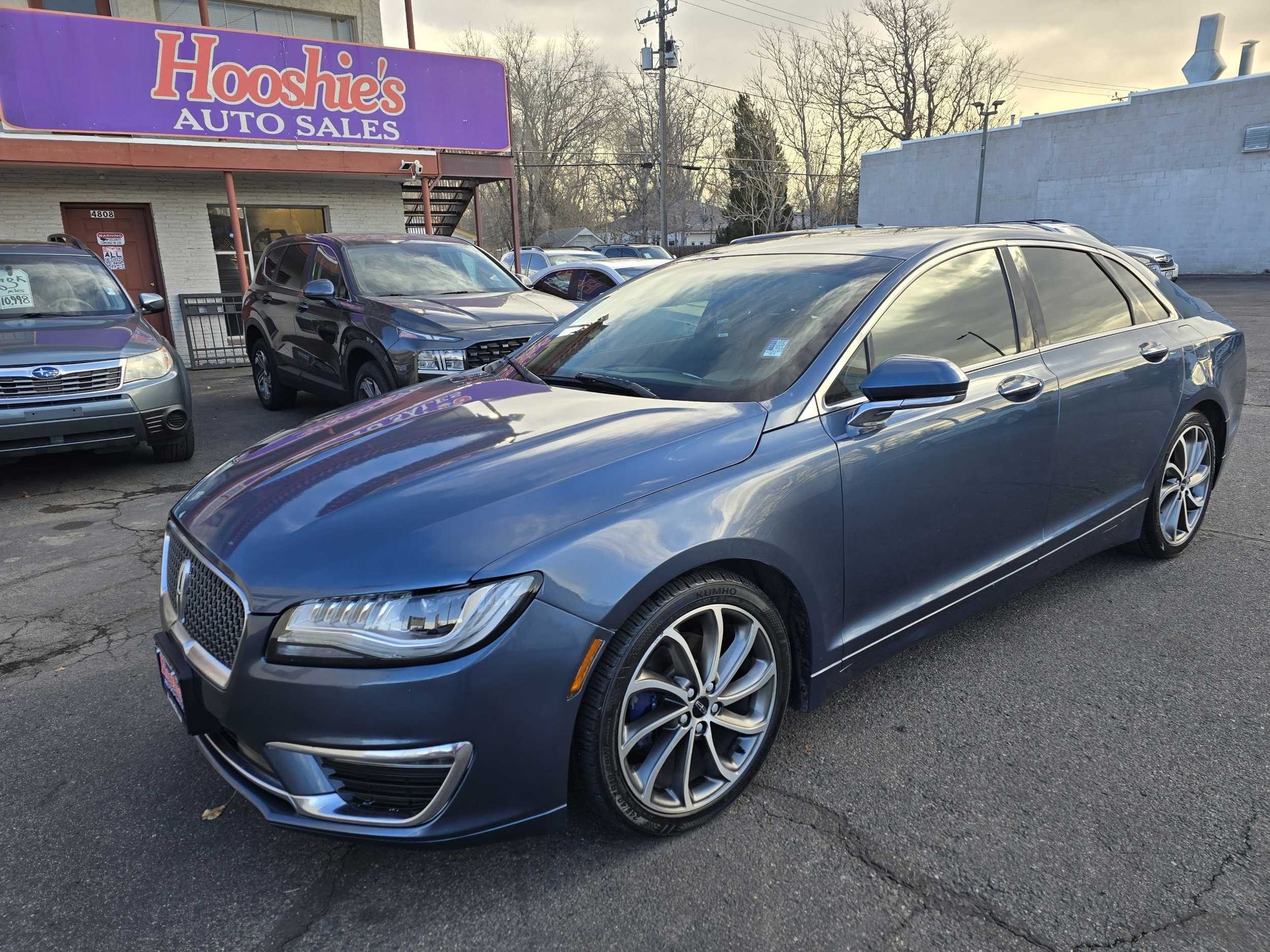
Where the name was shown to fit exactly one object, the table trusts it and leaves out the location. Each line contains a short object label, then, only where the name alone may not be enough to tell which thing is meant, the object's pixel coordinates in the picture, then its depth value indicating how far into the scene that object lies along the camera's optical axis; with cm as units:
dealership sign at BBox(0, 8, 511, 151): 1141
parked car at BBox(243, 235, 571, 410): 633
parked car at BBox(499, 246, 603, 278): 2073
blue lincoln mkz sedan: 197
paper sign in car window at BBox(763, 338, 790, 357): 281
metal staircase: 1672
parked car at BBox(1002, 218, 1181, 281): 1366
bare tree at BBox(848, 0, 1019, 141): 4209
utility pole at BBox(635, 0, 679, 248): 3375
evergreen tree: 4009
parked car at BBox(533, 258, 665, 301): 1041
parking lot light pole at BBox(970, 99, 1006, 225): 3362
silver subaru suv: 582
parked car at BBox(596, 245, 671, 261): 2036
